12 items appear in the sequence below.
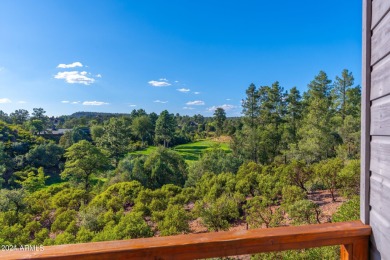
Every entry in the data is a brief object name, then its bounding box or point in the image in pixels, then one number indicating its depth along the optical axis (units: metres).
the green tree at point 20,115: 30.86
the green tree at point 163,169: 12.48
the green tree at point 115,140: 21.58
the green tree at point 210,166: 12.30
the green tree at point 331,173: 7.95
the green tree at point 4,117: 29.72
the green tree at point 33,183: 13.27
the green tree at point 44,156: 19.03
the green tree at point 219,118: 29.02
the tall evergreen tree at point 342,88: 16.31
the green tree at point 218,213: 6.33
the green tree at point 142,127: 29.80
